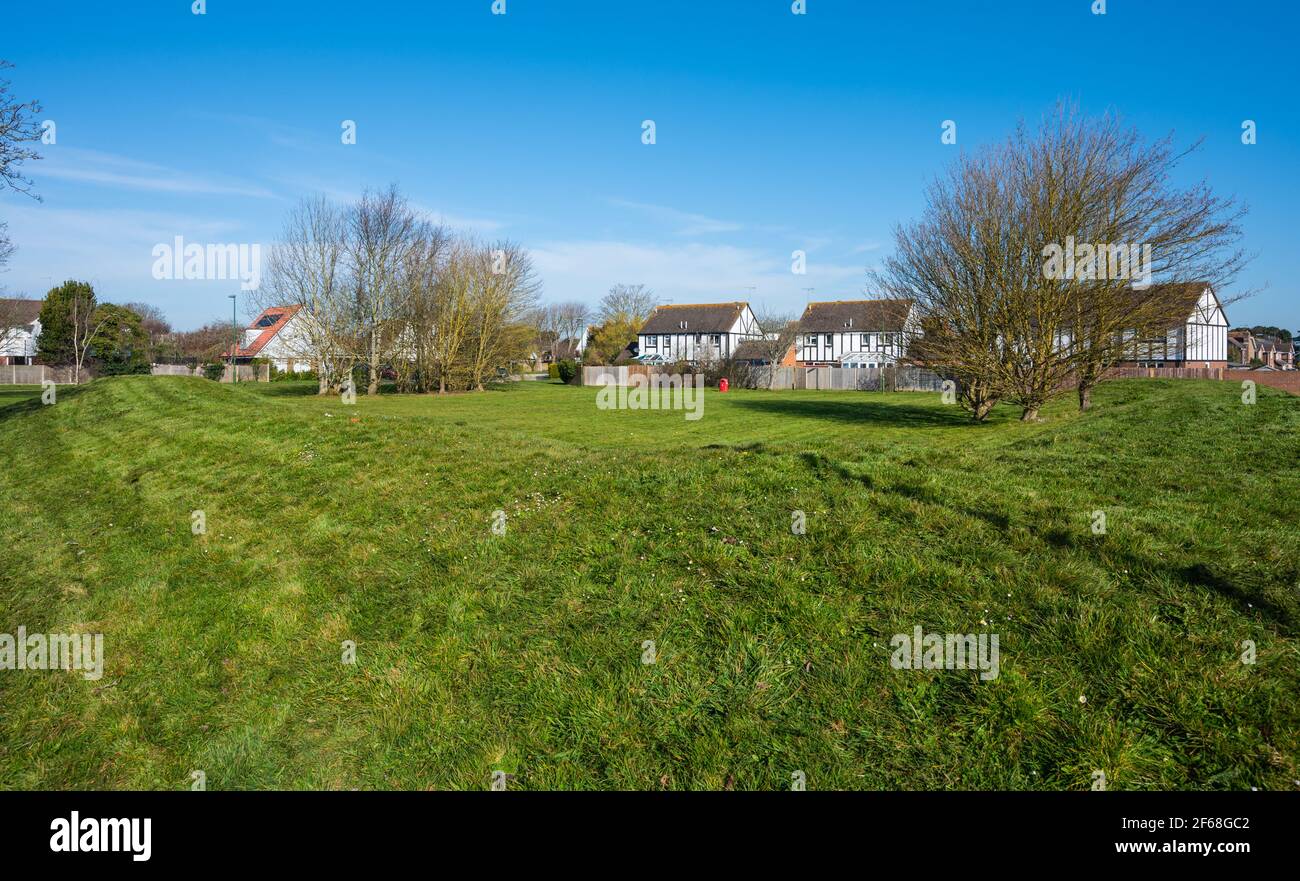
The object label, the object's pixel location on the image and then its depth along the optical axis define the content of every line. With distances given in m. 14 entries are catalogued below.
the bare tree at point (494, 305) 49.34
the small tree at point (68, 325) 59.06
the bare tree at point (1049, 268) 20.64
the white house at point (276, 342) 44.16
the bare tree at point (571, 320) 124.88
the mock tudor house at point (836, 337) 71.69
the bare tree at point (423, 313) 46.75
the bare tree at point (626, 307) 97.32
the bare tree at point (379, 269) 44.62
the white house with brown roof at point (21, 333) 67.31
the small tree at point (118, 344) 60.03
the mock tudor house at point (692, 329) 83.75
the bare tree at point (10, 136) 17.12
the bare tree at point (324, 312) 43.19
